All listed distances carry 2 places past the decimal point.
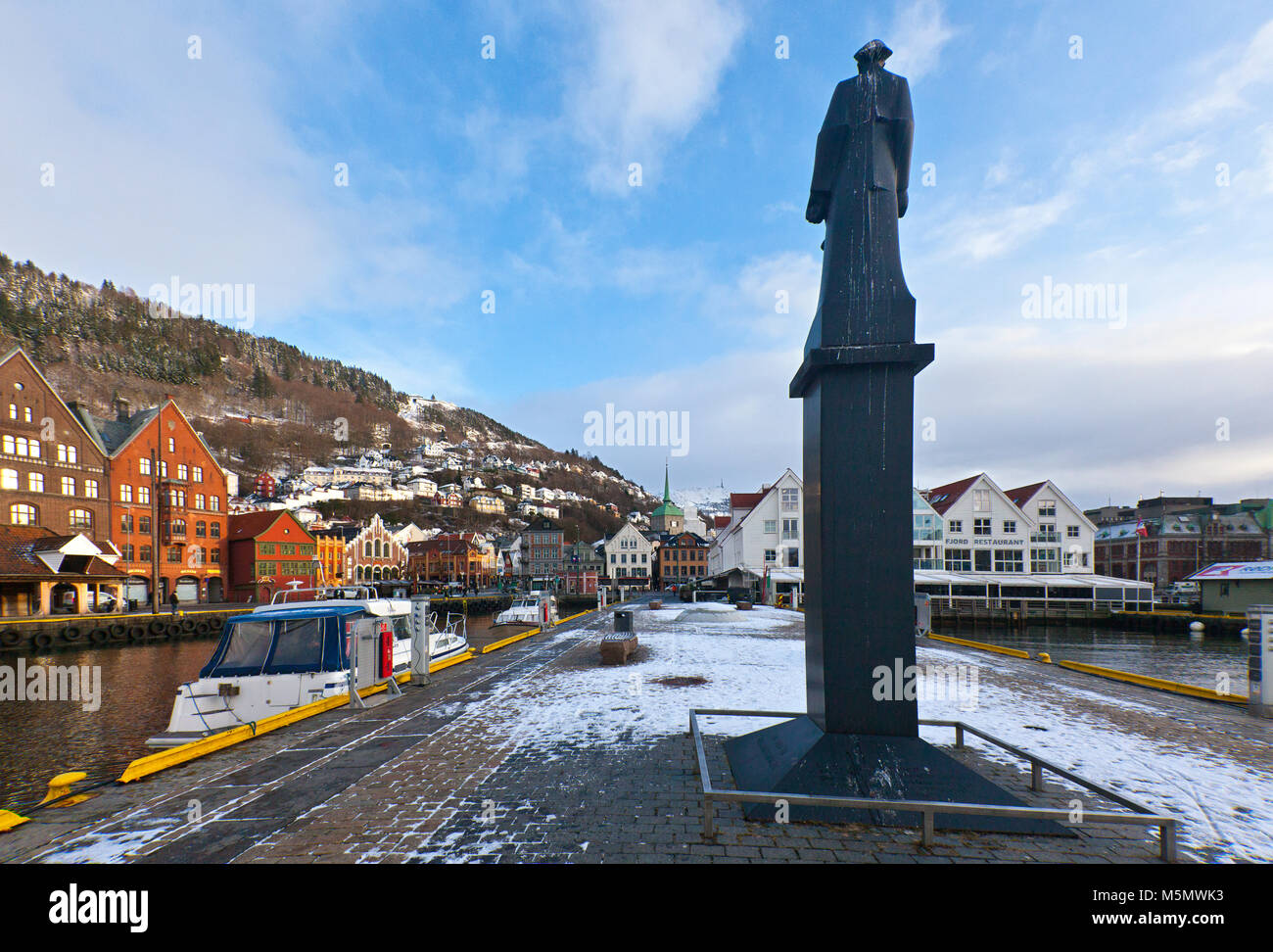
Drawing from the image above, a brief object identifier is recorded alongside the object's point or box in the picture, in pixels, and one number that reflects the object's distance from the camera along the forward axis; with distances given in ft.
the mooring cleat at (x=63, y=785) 20.75
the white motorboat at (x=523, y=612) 123.03
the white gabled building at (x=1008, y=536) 160.15
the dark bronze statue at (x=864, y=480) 17.97
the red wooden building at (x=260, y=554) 168.76
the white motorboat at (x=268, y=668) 36.78
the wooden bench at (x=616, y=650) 47.73
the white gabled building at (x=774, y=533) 163.12
